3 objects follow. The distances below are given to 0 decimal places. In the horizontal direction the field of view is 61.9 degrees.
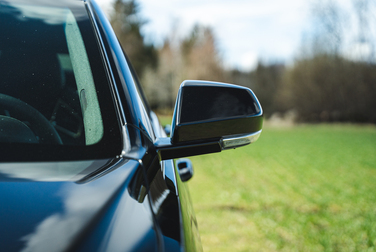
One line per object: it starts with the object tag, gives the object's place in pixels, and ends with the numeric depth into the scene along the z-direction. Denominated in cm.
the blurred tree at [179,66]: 3369
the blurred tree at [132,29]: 3640
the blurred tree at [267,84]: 3497
